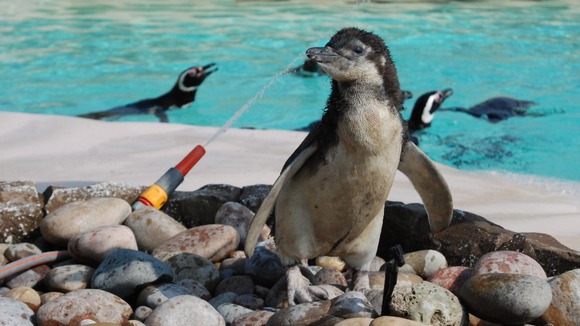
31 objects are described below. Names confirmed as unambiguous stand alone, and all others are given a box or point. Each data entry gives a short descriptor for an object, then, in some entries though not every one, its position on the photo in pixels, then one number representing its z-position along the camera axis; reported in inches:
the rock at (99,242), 144.9
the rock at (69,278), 137.1
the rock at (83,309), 119.1
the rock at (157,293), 126.6
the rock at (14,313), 116.4
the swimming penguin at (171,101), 355.6
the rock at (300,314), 110.3
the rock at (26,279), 143.5
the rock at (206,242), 148.6
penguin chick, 123.3
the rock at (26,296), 130.0
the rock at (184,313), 114.3
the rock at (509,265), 132.8
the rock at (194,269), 140.5
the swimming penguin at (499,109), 347.3
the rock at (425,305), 110.3
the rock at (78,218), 155.3
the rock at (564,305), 121.9
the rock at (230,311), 123.0
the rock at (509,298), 115.3
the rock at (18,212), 161.3
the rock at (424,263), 146.2
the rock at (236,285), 139.0
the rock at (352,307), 110.3
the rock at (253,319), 116.3
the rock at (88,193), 166.1
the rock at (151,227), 156.2
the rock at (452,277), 134.0
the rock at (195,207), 167.8
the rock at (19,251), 152.3
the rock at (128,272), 130.0
